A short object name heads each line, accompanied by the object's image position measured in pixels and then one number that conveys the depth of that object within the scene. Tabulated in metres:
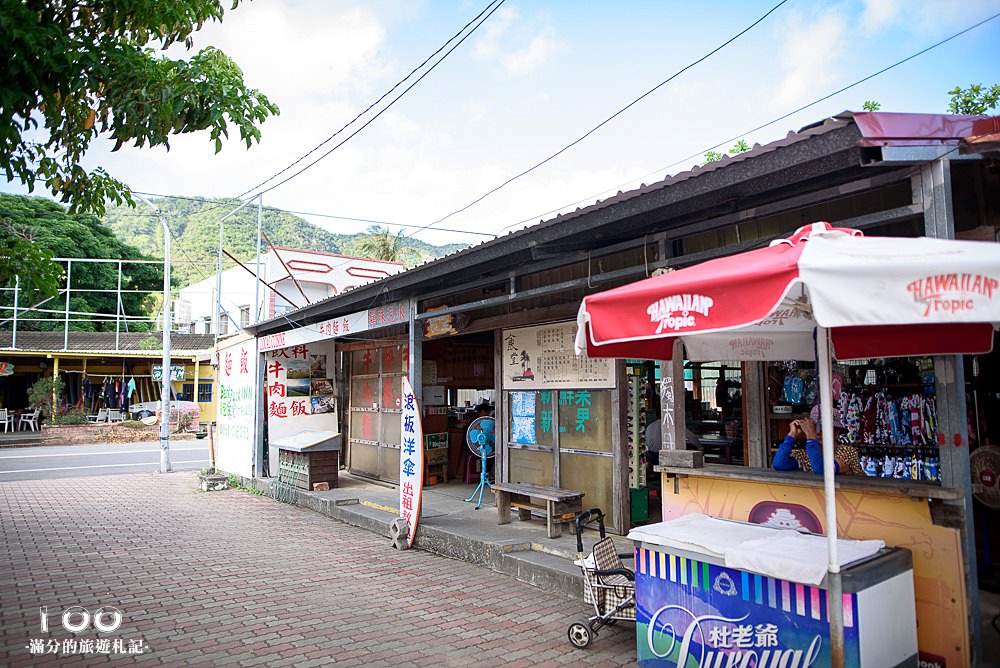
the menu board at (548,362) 7.81
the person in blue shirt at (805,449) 4.78
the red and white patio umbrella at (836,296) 2.67
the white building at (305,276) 26.94
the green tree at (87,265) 33.66
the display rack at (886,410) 5.42
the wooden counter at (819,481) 3.65
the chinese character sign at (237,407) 13.45
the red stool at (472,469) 11.29
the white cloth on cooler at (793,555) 3.34
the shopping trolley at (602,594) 4.66
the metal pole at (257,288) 14.79
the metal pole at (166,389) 16.03
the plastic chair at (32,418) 26.20
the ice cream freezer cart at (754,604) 3.29
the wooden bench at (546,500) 7.19
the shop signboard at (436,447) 11.24
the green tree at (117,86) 4.58
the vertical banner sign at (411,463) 7.82
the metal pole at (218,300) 17.24
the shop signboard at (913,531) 3.58
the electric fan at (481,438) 9.01
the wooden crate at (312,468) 11.34
